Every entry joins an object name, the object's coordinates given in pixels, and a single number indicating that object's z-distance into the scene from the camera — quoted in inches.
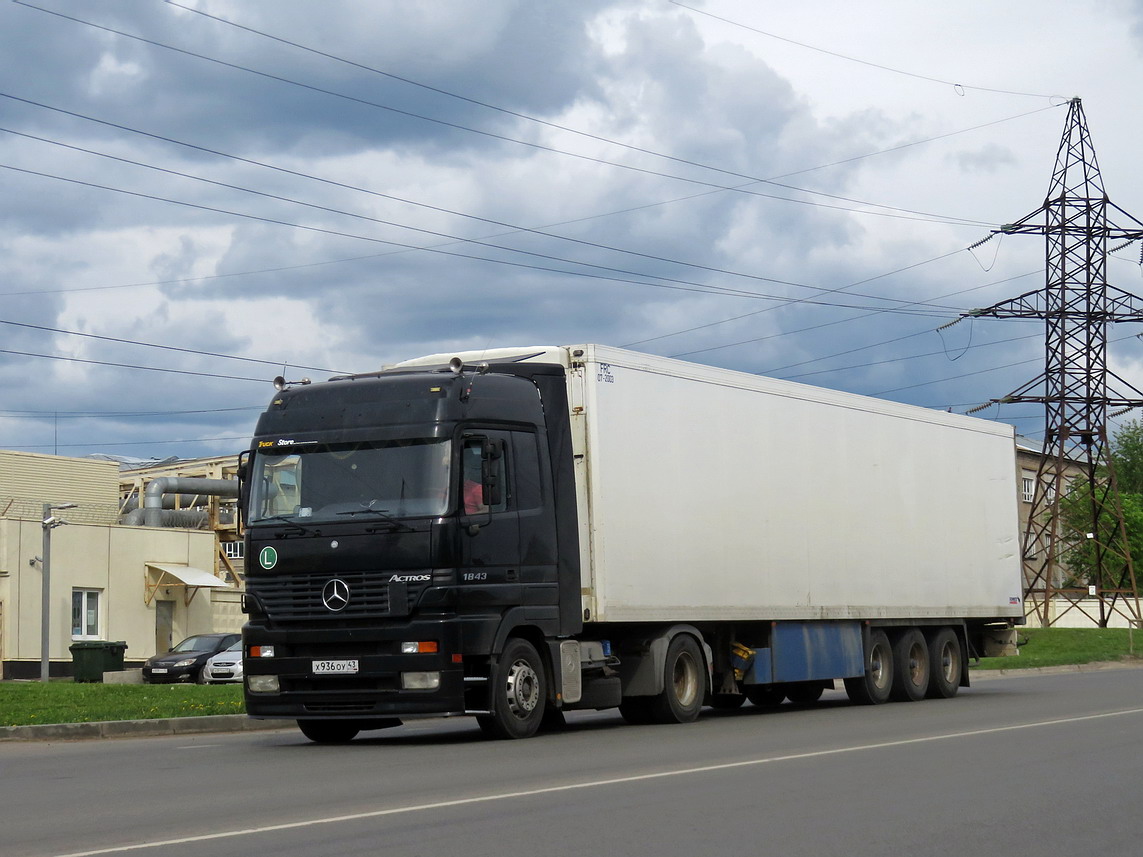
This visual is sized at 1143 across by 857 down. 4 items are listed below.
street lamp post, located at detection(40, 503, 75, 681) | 1320.1
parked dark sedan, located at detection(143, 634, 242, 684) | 1370.6
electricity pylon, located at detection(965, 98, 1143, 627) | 2044.8
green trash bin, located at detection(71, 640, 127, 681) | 1400.1
